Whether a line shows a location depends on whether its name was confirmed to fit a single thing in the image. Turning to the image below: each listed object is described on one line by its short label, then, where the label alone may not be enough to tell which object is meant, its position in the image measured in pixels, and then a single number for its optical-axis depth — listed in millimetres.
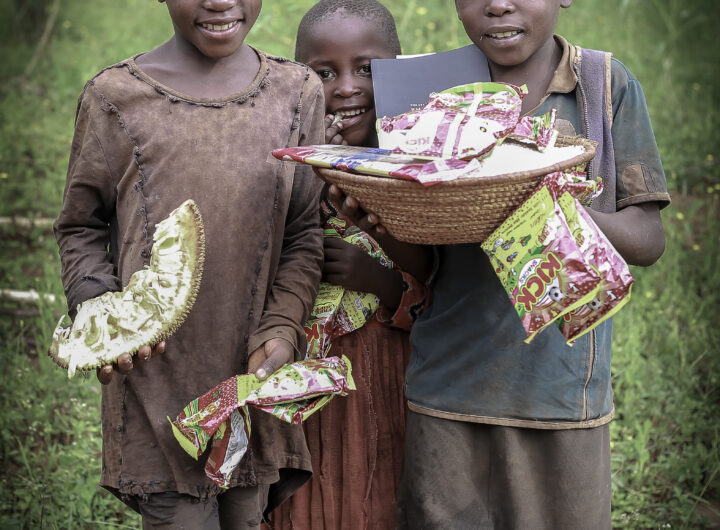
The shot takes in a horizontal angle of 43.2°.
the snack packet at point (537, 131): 1831
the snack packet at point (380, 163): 1698
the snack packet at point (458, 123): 1771
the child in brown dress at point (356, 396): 2516
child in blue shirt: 2086
